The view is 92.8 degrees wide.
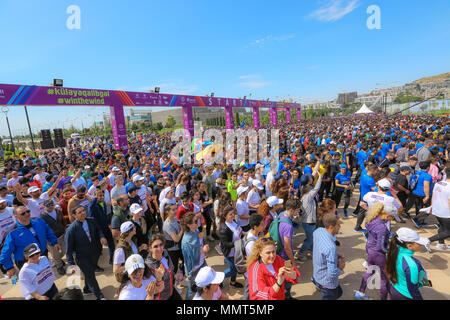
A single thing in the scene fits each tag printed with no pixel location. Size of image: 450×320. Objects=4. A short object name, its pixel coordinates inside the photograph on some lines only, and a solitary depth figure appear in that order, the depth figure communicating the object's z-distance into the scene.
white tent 38.46
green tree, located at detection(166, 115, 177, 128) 73.50
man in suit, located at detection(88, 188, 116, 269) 4.02
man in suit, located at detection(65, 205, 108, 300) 3.18
